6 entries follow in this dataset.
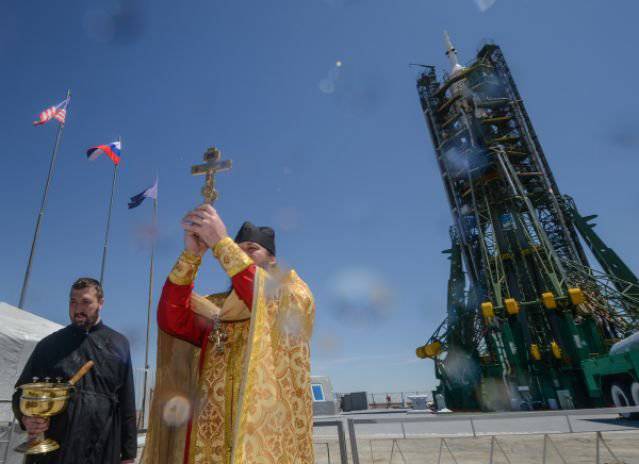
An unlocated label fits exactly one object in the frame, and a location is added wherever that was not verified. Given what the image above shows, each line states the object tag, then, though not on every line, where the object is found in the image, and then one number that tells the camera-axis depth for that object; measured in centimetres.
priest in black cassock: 296
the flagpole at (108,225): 1727
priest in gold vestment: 207
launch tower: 2383
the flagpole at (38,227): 1421
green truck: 1202
